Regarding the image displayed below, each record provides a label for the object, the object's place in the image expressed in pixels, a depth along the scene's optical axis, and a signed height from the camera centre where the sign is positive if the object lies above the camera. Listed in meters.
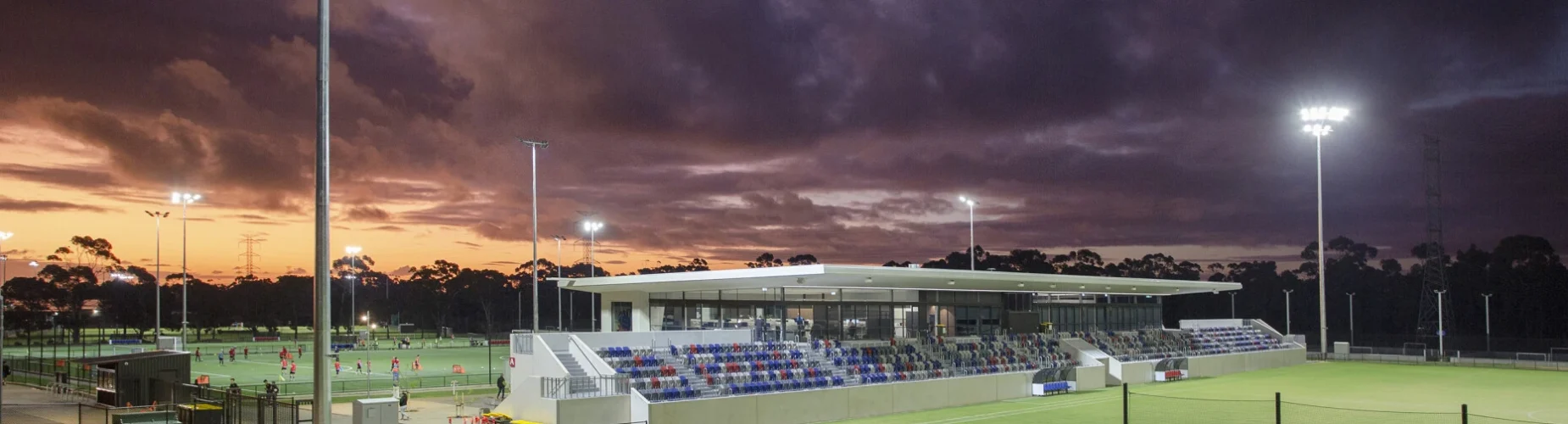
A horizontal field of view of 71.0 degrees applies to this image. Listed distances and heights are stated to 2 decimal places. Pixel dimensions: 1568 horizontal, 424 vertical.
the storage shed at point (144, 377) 30.27 -3.25
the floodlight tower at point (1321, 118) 50.62 +6.13
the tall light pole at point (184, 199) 46.12 +2.63
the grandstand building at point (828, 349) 28.36 -3.05
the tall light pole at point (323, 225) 12.47 +0.40
